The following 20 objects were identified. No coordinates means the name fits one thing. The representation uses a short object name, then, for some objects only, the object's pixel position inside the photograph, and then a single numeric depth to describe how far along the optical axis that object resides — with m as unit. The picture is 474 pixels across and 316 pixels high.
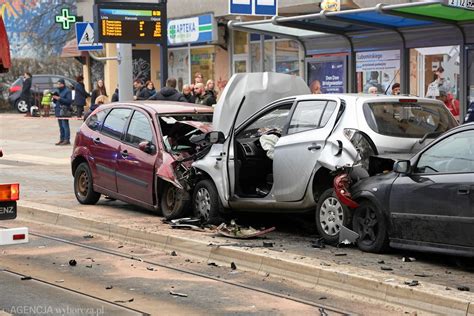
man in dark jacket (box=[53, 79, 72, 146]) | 22.62
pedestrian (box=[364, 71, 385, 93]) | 15.31
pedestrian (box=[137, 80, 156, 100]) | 19.73
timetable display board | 15.55
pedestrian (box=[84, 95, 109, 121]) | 18.14
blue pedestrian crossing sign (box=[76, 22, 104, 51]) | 16.88
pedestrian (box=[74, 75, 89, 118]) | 26.22
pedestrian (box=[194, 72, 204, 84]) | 18.78
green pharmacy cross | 31.92
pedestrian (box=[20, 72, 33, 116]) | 34.69
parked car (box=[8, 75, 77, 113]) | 36.19
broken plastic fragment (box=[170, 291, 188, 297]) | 7.37
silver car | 8.89
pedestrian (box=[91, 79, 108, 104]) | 27.02
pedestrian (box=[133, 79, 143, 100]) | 20.30
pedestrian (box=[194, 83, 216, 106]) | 17.48
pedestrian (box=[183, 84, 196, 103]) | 17.41
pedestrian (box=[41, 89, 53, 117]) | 33.25
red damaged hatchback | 10.71
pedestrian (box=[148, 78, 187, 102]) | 16.61
